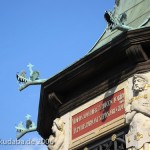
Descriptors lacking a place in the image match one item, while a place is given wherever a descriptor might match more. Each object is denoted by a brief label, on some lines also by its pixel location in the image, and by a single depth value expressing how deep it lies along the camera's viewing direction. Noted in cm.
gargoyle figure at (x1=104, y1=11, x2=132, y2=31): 1641
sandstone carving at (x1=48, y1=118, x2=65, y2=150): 1742
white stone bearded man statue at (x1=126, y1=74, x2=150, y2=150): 1512
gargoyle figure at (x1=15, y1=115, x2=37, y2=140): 1902
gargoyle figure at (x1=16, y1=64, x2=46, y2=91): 1847
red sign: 1642
